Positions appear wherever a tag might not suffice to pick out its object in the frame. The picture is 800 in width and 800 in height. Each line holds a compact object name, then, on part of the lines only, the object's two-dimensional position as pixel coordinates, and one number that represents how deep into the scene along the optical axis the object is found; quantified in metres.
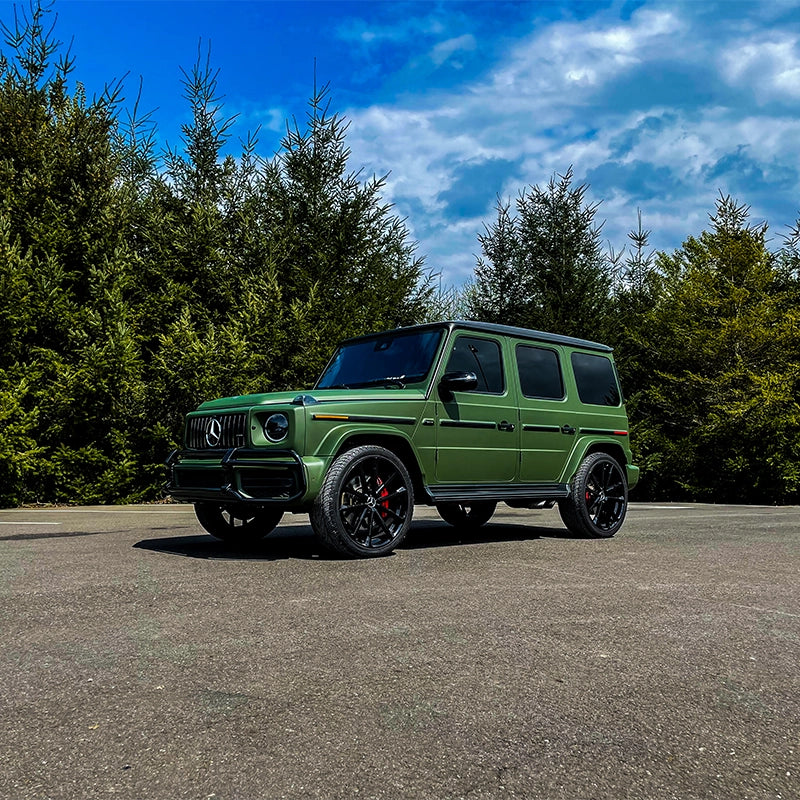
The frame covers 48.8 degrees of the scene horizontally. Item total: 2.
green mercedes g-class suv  7.06
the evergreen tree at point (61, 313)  14.82
